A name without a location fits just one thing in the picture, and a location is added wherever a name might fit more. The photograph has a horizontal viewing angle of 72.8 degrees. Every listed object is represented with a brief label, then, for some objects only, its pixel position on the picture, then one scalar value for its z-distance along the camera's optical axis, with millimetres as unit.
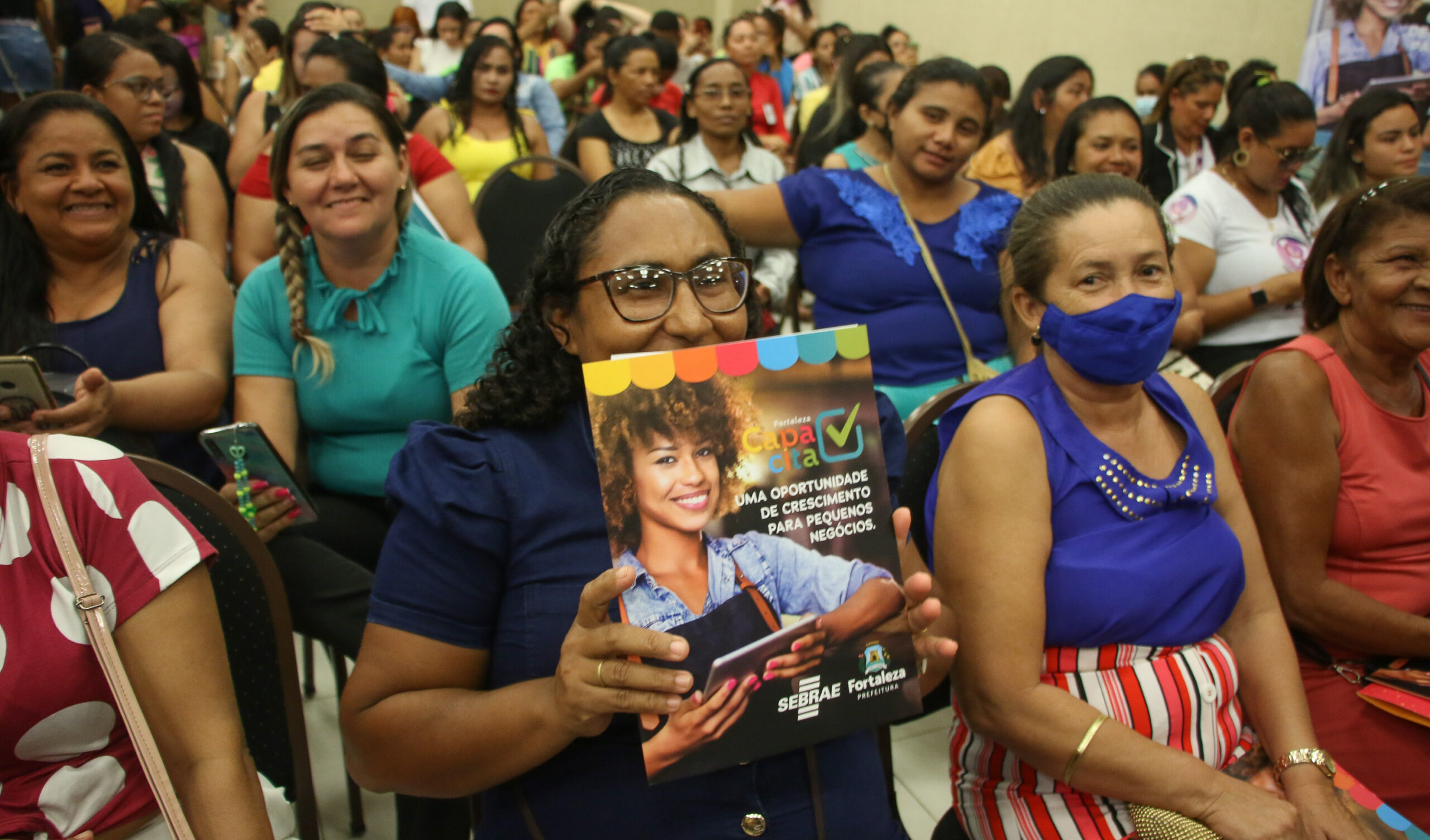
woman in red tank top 1691
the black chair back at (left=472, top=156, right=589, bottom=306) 3521
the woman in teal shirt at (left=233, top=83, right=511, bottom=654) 2102
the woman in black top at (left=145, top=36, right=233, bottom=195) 3697
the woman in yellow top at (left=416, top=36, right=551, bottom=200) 4395
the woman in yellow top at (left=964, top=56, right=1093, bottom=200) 4113
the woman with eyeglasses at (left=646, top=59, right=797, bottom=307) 4172
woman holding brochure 1080
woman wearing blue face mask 1315
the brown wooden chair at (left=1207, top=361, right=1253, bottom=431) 2021
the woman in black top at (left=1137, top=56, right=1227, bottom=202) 4402
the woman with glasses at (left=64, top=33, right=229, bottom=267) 3066
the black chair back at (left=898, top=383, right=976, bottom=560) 1724
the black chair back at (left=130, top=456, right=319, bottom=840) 1449
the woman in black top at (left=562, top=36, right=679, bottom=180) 4652
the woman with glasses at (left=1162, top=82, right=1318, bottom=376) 3172
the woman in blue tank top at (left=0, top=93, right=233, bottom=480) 2053
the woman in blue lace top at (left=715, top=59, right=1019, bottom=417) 2695
